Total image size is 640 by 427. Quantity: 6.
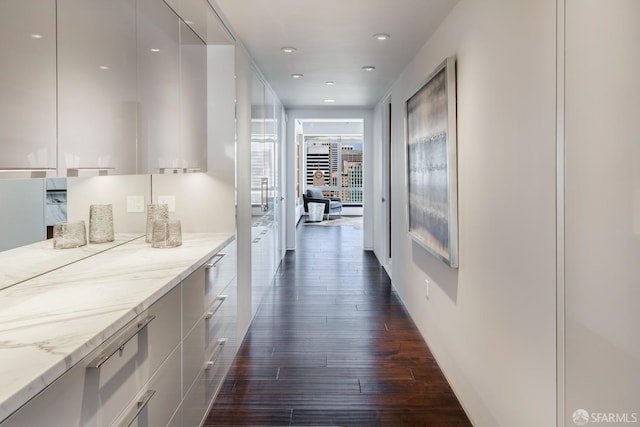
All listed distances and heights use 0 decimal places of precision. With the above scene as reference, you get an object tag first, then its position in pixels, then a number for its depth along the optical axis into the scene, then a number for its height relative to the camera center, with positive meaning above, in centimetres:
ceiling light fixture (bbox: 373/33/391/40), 329 +120
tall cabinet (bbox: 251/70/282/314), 409 +14
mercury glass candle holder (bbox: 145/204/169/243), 264 -7
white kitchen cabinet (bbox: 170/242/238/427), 205 -74
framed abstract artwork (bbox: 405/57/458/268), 267 +24
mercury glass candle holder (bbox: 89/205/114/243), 239 -11
